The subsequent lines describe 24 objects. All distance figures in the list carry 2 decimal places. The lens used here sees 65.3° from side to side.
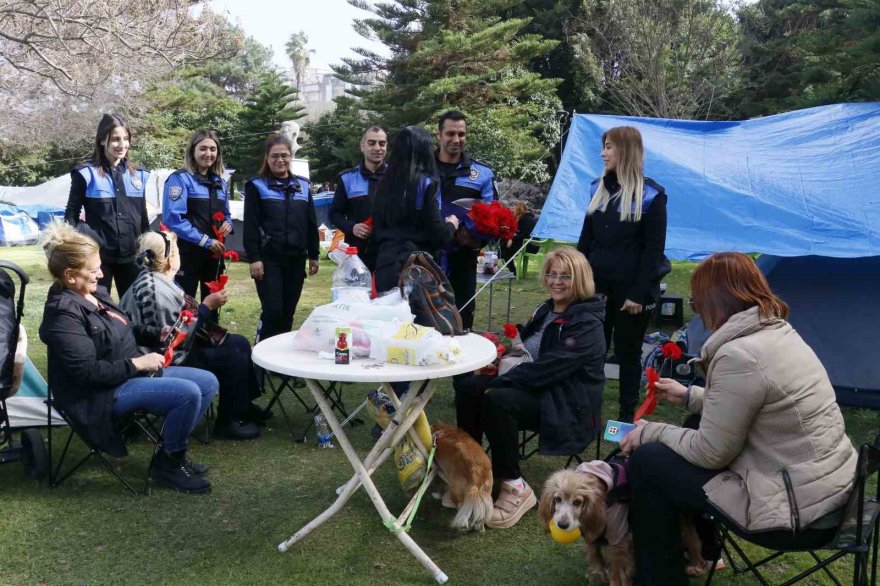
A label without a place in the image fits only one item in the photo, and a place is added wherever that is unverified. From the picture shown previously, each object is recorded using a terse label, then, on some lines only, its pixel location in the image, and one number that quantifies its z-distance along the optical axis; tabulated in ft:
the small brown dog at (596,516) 7.25
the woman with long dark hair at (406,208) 11.07
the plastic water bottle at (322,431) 12.36
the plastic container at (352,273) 11.28
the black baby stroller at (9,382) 9.84
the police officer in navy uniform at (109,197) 13.82
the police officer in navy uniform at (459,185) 13.53
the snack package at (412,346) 8.14
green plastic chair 32.17
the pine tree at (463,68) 69.46
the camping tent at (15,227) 58.49
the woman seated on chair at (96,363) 9.28
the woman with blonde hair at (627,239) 12.03
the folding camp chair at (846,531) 5.95
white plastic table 7.86
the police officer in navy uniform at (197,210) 14.01
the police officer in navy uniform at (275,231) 13.93
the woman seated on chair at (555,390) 9.21
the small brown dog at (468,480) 9.05
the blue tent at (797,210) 13.70
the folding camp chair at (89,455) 9.73
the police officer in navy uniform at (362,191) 14.26
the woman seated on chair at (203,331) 10.95
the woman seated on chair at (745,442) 6.20
